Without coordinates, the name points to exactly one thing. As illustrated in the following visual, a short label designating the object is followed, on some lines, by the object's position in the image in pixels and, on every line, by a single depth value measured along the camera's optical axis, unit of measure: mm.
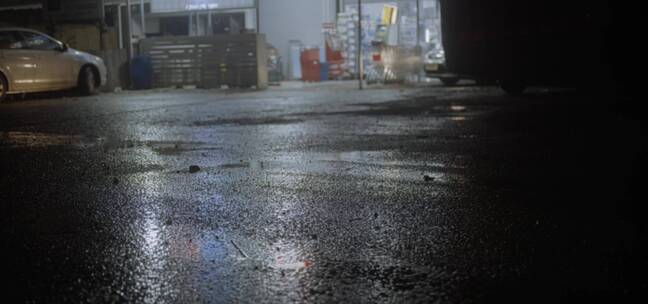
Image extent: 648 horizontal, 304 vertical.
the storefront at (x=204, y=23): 29781
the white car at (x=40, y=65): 14273
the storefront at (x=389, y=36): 22516
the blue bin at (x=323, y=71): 27141
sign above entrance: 21406
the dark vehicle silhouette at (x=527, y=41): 10258
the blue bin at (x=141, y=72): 20969
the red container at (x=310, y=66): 26625
